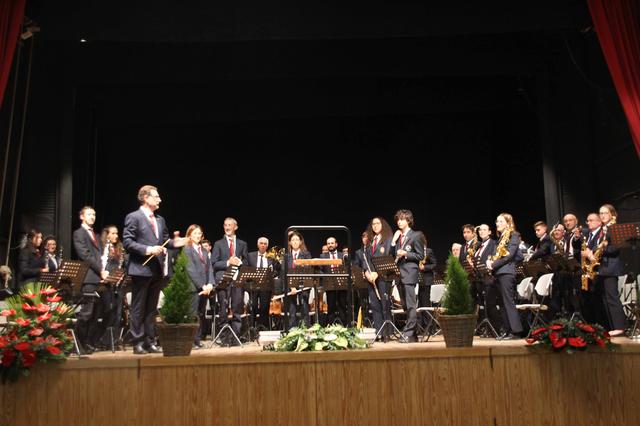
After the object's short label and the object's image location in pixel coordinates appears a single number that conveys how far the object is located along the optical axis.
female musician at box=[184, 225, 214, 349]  8.72
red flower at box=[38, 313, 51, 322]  4.81
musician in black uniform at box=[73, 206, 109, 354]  7.90
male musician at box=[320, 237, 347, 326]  11.66
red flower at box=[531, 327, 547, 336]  4.78
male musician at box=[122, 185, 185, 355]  6.70
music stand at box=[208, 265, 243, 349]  8.66
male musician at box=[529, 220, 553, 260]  9.45
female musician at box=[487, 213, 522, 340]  8.53
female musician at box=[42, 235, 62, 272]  9.20
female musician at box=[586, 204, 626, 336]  8.18
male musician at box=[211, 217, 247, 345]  9.27
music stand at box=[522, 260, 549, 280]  8.78
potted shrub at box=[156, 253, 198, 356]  4.79
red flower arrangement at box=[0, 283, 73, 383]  4.48
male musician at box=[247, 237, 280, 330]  10.77
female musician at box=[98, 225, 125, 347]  8.80
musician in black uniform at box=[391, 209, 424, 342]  8.19
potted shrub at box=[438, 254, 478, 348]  4.93
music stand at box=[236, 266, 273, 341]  8.55
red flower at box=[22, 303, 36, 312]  4.81
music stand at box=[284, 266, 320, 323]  9.44
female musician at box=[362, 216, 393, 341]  8.99
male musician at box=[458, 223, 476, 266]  10.47
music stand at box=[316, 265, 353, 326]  9.04
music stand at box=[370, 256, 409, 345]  8.12
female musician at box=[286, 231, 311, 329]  10.22
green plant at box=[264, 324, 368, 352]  5.03
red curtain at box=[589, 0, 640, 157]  6.89
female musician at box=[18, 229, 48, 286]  8.48
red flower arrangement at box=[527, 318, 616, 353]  4.68
